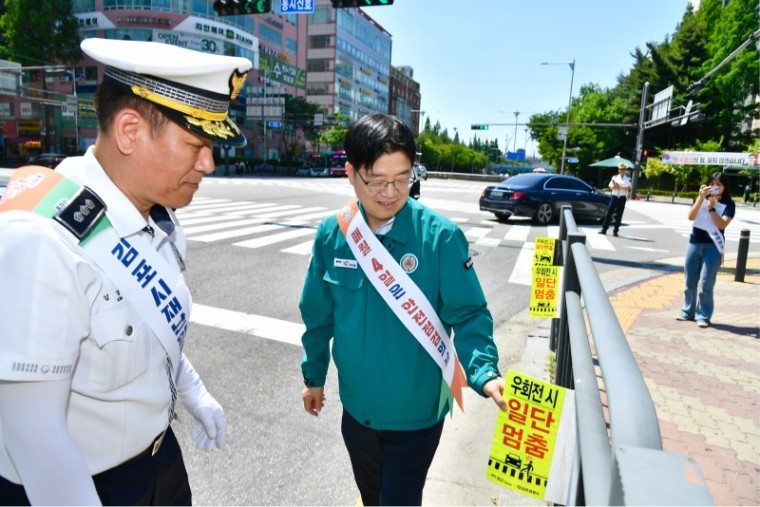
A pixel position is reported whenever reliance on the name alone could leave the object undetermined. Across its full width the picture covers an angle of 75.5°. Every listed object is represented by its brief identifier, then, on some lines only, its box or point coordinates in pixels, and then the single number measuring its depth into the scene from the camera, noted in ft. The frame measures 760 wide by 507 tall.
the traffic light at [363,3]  35.96
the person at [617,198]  41.37
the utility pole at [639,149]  86.97
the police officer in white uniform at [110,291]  3.50
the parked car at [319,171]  165.07
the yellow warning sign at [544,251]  12.46
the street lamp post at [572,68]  143.84
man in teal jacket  6.29
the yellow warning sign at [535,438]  5.12
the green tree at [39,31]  148.56
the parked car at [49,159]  104.80
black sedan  46.75
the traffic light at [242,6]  37.96
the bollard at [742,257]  25.96
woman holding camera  18.53
